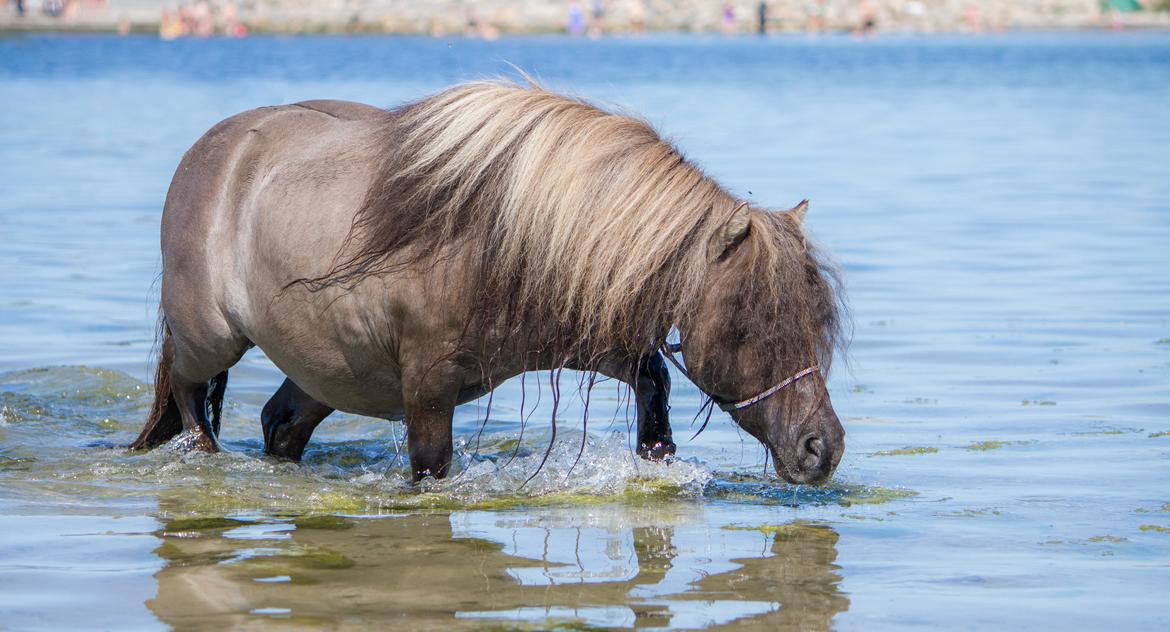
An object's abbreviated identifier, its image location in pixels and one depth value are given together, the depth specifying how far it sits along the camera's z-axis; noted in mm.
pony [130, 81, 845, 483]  9937
